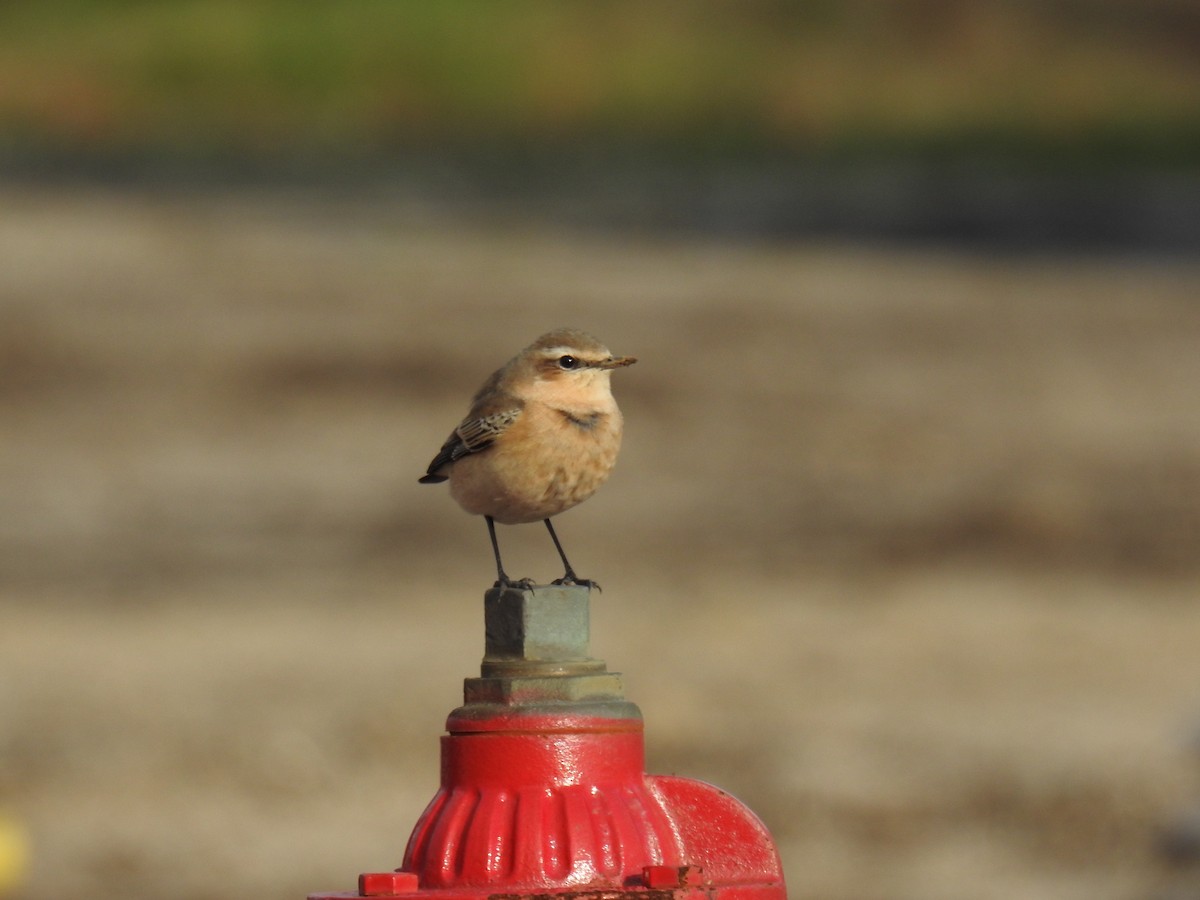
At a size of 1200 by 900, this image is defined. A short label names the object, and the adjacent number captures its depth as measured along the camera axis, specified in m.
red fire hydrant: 5.30
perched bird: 6.46
